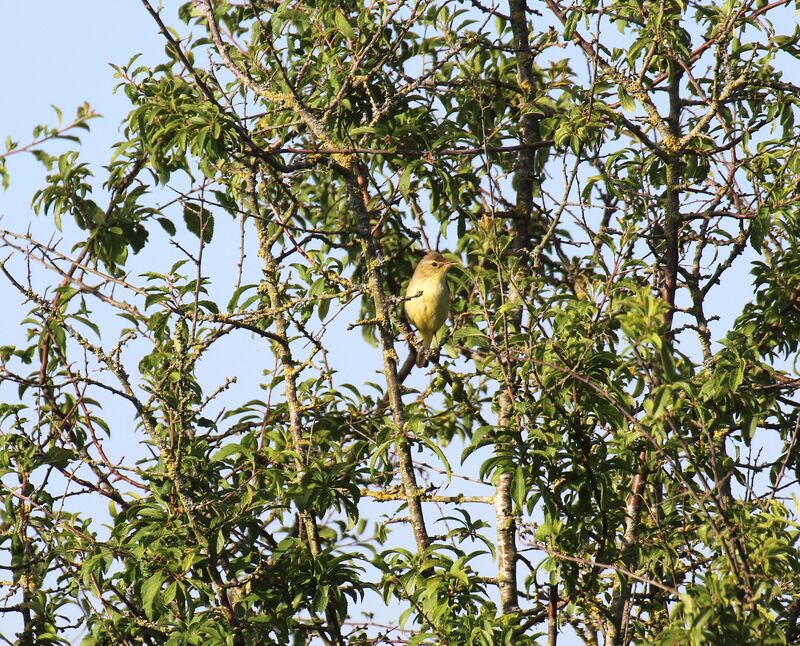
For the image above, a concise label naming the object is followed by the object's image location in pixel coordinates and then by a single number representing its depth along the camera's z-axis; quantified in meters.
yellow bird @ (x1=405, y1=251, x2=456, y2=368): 16.75
